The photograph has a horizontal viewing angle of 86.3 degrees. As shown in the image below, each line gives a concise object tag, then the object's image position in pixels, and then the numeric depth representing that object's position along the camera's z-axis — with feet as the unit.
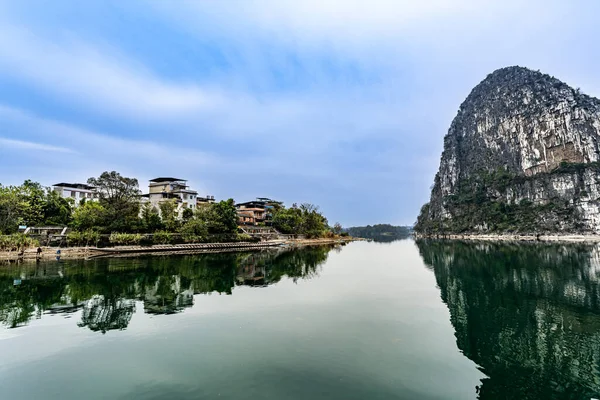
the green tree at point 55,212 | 165.48
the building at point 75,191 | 223.92
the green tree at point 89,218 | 159.63
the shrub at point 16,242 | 123.13
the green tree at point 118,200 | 165.99
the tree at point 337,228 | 464.16
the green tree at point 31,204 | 147.25
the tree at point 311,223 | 317.01
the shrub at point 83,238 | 149.60
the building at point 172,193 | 219.00
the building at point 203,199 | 261.44
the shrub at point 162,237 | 176.96
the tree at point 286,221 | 292.26
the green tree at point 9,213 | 135.13
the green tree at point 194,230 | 189.88
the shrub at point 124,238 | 159.56
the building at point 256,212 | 279.69
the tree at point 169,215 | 188.44
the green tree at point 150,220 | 181.30
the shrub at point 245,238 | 220.21
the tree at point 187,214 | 210.18
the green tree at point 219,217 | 202.28
